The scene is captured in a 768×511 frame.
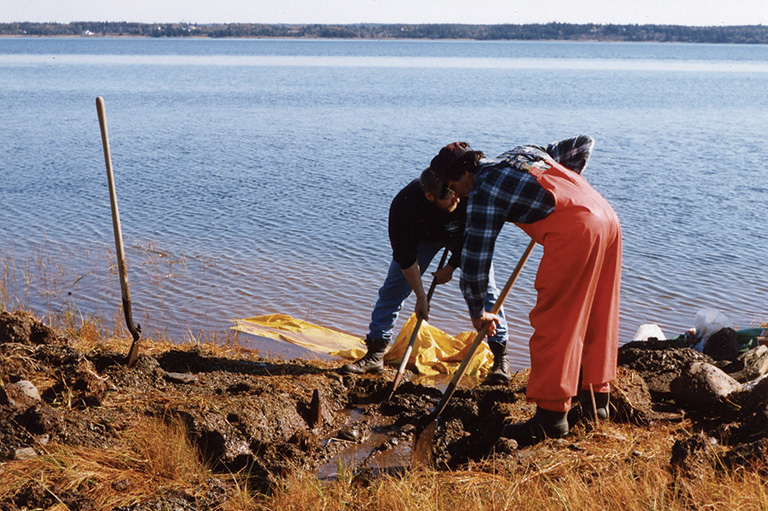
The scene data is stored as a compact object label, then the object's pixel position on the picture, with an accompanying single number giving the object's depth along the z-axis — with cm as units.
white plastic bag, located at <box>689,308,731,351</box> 592
